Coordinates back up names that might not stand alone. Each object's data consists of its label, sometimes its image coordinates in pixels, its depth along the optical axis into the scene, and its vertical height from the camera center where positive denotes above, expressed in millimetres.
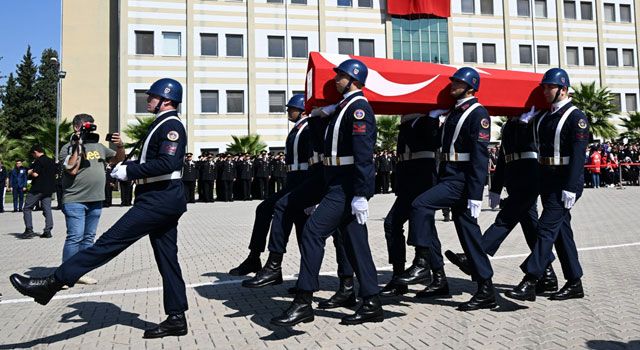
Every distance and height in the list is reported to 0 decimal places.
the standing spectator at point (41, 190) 12359 +260
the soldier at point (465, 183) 5488 +105
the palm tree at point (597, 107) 38688 +5897
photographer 7031 +163
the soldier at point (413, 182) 6223 +148
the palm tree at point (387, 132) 36125 +4151
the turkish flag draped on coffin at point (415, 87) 5707 +1173
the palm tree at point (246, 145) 34781 +3302
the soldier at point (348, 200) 4910 -36
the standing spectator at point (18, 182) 20969 +747
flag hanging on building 41594 +14109
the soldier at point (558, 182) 5727 +112
